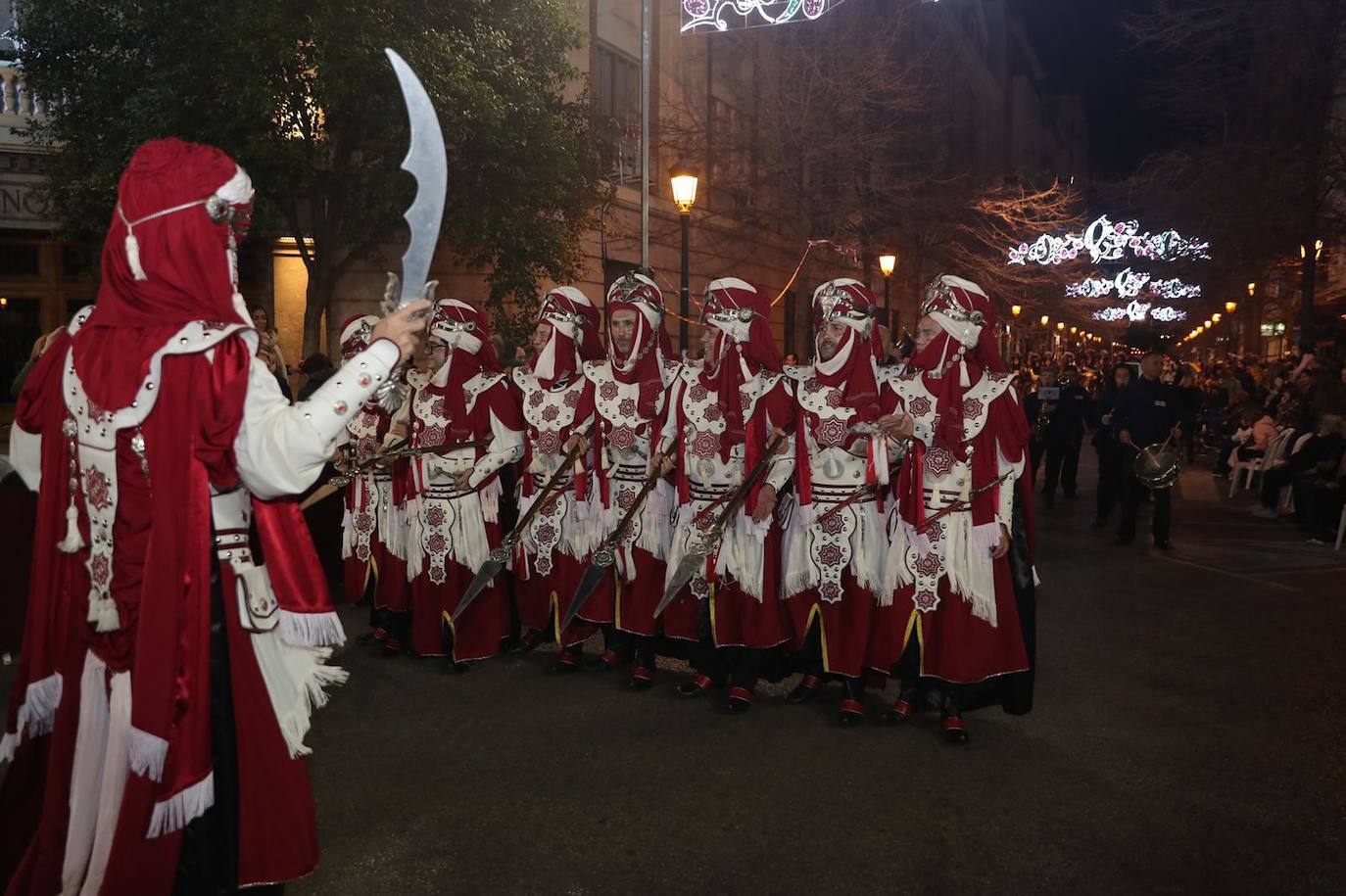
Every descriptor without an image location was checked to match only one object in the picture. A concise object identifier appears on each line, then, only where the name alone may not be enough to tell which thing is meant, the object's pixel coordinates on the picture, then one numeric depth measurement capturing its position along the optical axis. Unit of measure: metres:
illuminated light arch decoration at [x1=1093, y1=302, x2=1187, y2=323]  36.53
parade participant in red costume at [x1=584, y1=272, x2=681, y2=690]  5.98
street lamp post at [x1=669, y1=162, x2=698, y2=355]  14.23
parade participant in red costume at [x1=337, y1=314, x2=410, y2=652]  6.47
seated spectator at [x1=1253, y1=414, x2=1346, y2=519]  11.50
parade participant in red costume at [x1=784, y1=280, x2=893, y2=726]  5.40
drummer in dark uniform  10.99
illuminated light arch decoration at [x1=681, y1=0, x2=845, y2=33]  16.53
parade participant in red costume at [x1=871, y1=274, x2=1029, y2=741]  5.10
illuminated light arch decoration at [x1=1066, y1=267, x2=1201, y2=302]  29.84
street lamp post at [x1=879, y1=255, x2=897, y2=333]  20.09
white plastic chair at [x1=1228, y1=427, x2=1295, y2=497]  13.17
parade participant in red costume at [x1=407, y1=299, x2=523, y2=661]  6.26
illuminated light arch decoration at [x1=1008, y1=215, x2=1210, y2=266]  23.92
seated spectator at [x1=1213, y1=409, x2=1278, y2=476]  14.57
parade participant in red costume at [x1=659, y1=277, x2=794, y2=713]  5.60
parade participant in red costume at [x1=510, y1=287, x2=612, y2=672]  6.19
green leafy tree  10.90
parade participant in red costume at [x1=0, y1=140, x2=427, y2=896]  2.52
